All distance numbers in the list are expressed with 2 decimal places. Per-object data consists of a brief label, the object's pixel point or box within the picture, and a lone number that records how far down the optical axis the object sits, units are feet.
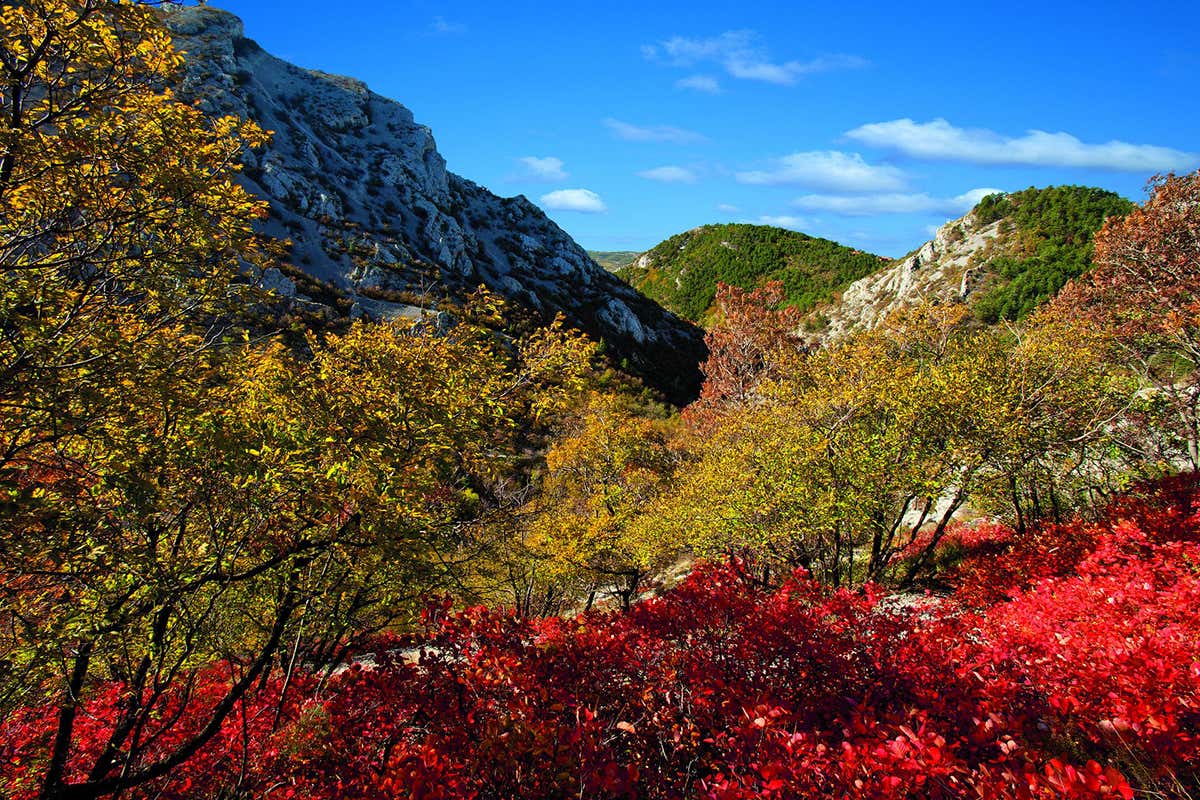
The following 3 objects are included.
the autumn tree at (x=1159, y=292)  52.95
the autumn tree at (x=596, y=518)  68.33
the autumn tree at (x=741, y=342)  112.68
